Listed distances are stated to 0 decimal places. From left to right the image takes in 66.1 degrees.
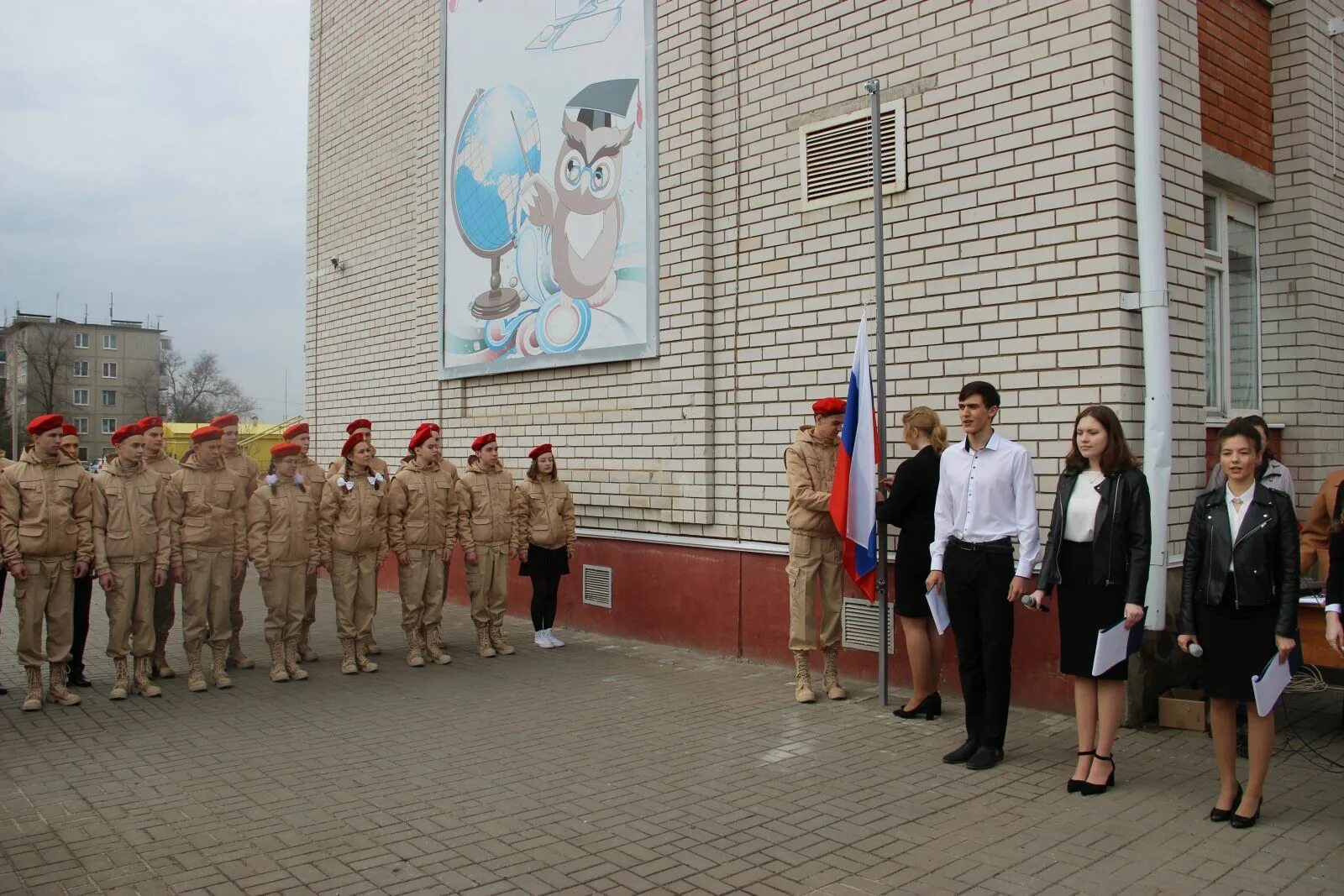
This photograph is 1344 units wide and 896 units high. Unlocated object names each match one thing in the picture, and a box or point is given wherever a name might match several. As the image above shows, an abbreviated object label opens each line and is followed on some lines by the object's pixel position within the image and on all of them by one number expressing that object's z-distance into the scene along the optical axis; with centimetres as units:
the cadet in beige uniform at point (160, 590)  815
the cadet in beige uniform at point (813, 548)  721
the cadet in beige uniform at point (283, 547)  829
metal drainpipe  632
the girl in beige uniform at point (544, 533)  935
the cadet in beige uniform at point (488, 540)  919
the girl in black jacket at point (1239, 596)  460
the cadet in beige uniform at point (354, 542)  852
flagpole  686
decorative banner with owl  970
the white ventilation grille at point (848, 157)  762
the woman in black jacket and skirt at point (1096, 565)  507
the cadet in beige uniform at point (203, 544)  803
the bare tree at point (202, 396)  7806
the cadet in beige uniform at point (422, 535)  888
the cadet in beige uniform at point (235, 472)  866
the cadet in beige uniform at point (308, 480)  871
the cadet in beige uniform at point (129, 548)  766
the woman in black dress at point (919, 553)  664
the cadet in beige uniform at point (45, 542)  739
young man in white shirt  564
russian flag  692
